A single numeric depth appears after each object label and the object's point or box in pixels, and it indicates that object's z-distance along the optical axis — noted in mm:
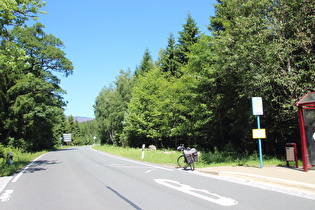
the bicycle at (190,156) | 11367
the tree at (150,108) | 30209
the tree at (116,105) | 47844
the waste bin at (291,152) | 10179
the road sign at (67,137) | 92919
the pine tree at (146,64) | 47928
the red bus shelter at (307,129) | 9273
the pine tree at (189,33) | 33938
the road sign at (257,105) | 10909
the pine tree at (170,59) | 36406
